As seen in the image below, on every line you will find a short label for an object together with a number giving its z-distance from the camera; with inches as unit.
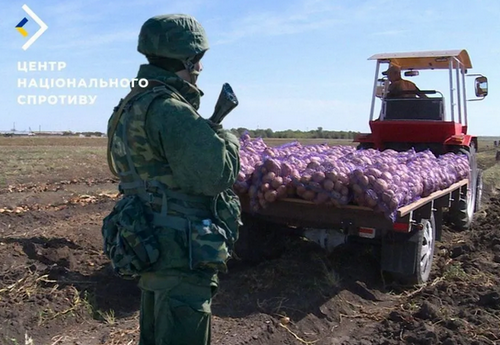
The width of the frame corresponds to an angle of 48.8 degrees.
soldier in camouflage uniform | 91.0
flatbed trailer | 180.2
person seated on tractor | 339.0
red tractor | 321.7
